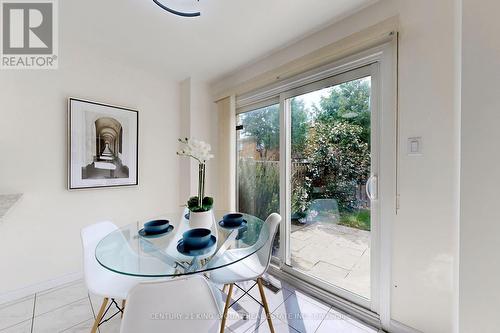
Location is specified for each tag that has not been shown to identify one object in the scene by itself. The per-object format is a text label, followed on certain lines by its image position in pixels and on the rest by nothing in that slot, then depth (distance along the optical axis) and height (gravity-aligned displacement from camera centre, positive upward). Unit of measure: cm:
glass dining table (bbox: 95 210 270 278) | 111 -56
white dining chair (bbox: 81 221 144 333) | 126 -77
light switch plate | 136 +13
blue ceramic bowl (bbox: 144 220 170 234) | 151 -47
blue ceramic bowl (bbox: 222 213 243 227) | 170 -47
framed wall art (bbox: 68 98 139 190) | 212 +21
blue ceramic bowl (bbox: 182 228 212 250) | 123 -45
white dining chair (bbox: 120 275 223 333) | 79 -58
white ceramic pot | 150 -41
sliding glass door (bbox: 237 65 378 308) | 169 -13
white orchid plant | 152 +4
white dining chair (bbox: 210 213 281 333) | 141 -79
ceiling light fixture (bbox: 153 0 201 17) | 148 +121
